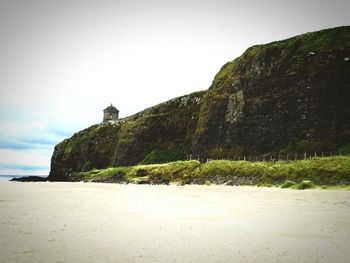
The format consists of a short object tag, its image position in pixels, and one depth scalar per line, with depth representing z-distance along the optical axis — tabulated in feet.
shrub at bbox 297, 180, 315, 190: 79.64
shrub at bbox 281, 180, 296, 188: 88.97
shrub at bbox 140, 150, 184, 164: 284.61
